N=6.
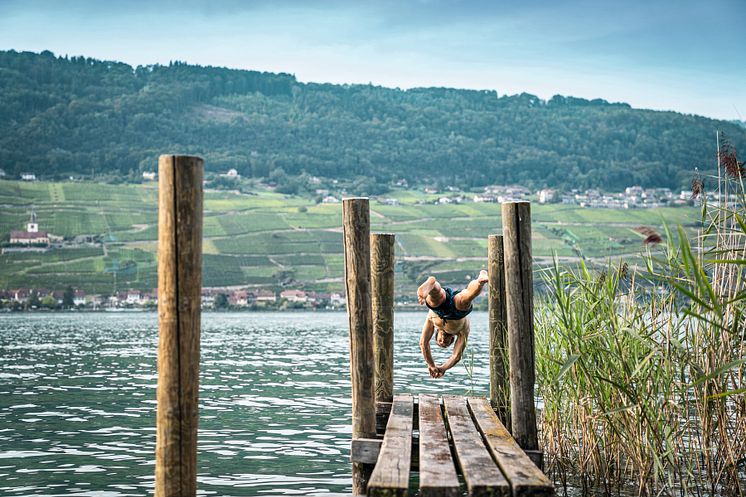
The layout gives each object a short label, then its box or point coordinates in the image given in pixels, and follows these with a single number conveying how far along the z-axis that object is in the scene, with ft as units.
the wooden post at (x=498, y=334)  29.68
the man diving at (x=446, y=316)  29.17
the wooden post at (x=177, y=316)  17.46
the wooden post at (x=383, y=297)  28.96
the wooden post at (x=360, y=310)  22.82
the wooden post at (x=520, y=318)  23.67
